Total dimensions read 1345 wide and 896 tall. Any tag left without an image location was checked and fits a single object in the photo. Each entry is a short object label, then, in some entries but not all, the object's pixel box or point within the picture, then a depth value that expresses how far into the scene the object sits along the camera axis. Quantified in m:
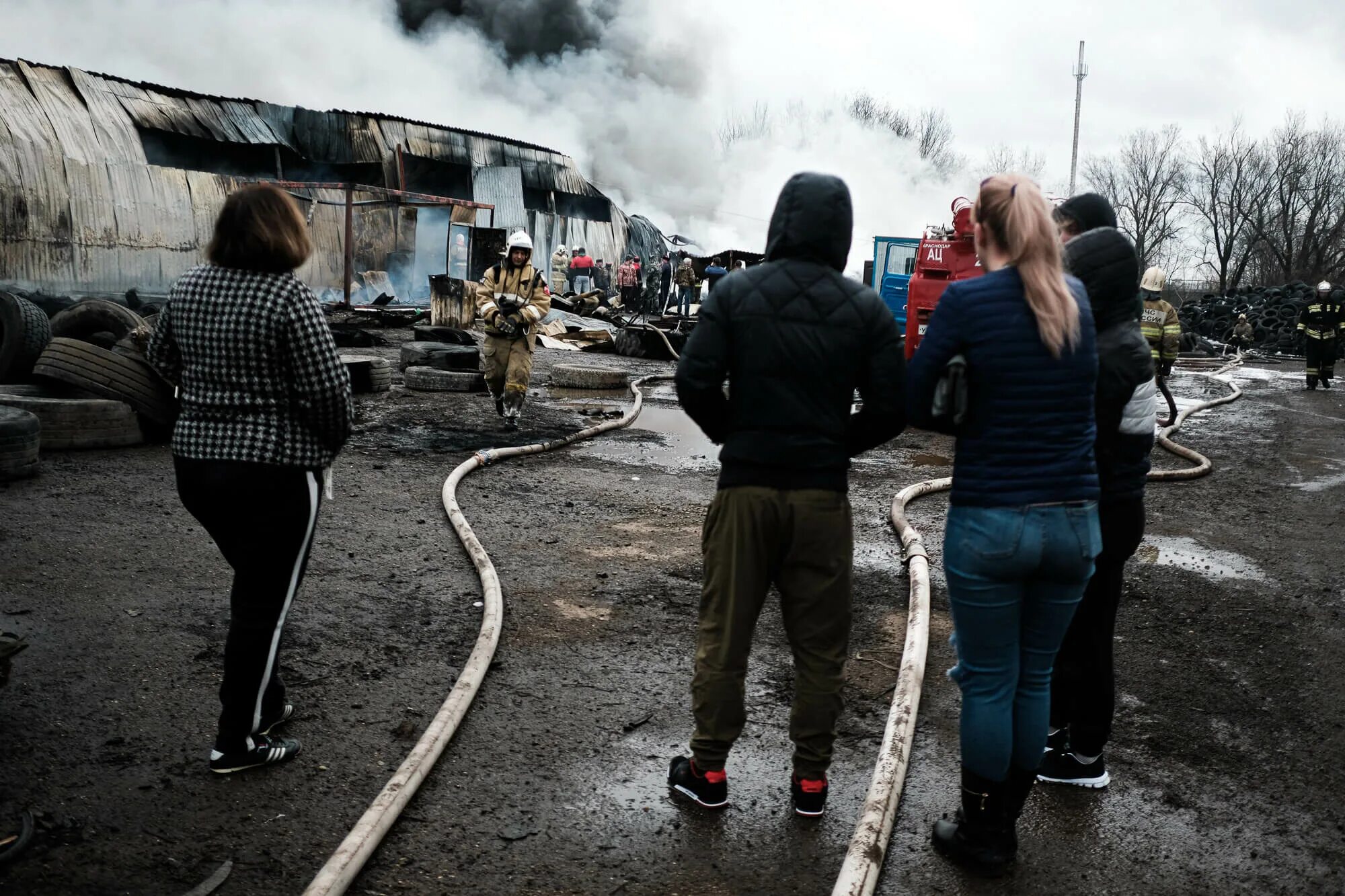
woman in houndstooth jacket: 3.23
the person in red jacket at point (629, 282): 33.06
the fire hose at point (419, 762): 2.80
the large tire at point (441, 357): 14.18
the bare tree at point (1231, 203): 55.28
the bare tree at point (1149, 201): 60.44
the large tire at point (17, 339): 9.88
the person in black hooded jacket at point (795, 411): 3.15
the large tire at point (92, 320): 10.57
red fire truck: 13.01
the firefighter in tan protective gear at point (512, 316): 10.09
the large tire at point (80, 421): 8.10
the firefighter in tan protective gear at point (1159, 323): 11.98
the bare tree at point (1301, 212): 50.94
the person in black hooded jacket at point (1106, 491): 3.34
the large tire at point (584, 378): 14.72
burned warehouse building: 18.84
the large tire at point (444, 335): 17.80
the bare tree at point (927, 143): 73.62
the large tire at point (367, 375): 12.41
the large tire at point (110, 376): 8.50
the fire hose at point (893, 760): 2.90
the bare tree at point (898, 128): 72.50
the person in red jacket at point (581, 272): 31.92
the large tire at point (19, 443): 7.02
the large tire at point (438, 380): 13.22
